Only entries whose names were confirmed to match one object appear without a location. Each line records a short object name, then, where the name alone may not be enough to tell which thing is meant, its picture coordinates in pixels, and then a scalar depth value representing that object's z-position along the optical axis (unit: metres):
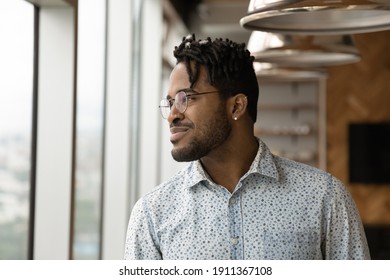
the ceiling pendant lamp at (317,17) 2.48
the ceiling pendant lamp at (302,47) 4.28
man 2.53
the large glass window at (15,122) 4.13
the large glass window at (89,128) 5.81
